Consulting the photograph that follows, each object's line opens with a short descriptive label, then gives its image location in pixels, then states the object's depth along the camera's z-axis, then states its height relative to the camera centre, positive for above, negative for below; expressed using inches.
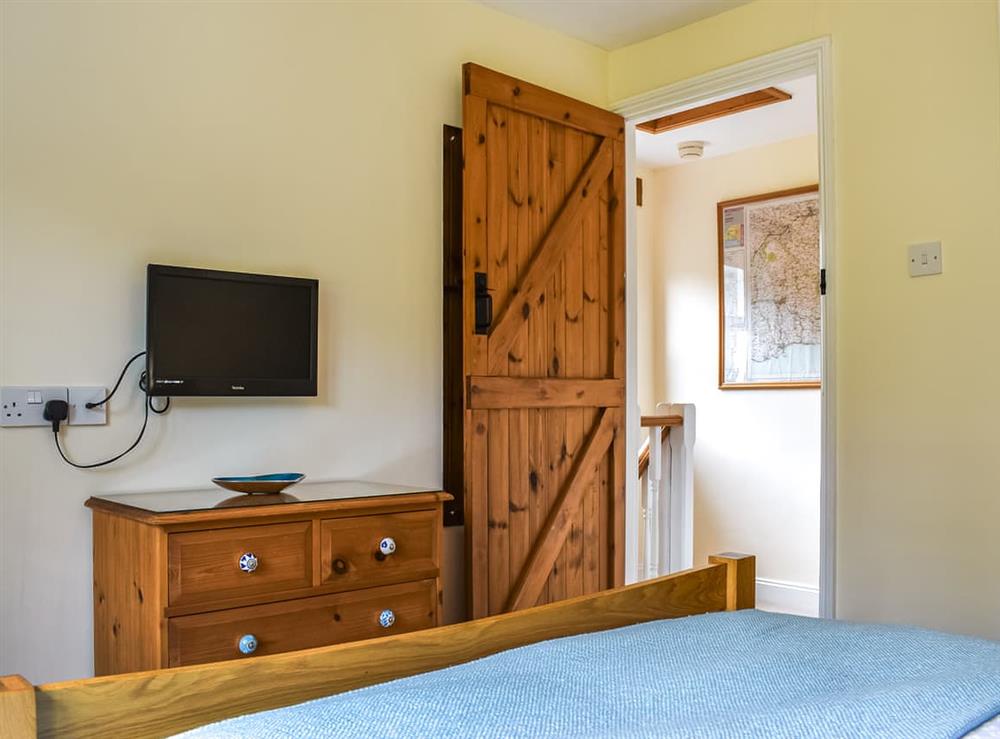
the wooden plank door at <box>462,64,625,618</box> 123.3 +5.8
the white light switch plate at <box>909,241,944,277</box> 109.1 +14.8
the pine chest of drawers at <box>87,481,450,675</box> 79.4 -17.1
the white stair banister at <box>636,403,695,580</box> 161.3 -18.9
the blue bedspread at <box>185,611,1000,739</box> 39.6 -14.9
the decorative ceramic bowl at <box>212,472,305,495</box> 91.6 -9.5
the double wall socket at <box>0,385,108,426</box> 88.3 -1.5
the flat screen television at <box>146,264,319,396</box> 95.3 +5.9
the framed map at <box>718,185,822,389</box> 193.3 +20.2
